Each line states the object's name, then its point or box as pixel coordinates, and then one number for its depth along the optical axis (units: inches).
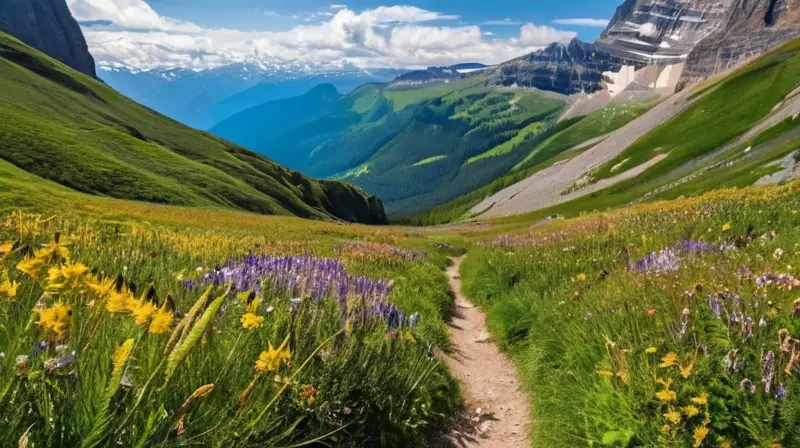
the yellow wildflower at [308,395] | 135.3
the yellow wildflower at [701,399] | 135.9
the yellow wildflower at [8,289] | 105.6
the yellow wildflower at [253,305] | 135.2
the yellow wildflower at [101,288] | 109.0
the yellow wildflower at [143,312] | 99.6
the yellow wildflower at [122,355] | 88.0
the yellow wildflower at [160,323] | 97.6
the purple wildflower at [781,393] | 137.3
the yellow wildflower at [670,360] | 148.4
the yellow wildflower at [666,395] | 140.9
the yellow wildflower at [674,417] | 137.5
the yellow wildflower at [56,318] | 96.3
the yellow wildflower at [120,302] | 100.4
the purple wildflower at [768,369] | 141.9
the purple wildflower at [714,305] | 177.3
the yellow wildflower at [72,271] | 104.5
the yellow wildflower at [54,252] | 114.4
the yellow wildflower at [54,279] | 104.4
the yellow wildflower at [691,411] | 136.6
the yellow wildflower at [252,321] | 120.6
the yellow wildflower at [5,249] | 112.5
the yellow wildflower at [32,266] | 107.3
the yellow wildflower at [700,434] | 133.0
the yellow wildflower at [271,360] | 114.3
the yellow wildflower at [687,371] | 146.7
